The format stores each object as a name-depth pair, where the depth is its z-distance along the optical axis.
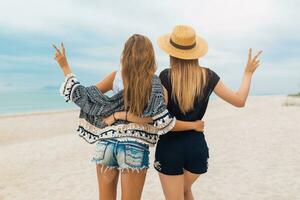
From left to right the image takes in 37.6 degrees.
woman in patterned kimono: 3.60
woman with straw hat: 3.85
